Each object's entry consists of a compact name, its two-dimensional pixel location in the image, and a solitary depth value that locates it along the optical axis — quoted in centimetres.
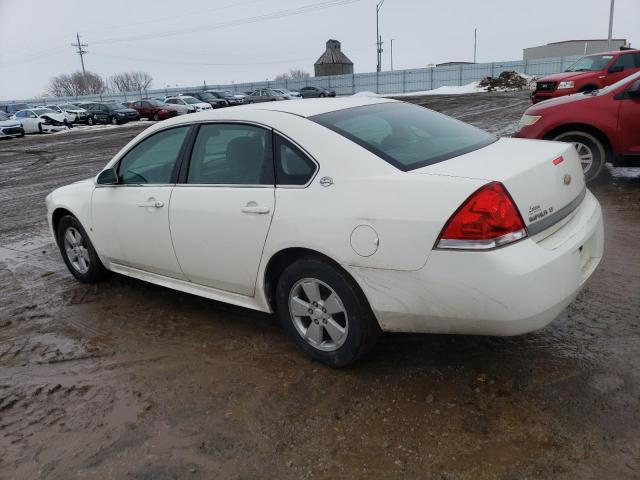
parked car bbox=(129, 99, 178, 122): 3406
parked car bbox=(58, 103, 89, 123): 3381
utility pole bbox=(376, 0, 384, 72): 5239
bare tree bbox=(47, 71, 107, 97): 11000
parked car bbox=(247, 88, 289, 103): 3841
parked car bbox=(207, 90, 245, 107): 4150
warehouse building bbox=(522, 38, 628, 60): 6962
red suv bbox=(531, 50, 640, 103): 1531
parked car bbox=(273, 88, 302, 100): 3962
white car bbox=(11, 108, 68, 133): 2856
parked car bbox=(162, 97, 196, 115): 3403
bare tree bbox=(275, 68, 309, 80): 12678
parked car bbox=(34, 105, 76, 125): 3219
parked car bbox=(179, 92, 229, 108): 3941
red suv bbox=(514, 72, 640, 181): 673
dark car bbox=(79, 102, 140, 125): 3331
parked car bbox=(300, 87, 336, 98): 4406
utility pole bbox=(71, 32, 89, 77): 8175
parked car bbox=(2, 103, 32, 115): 3838
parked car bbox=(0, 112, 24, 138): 2514
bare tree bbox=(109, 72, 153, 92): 12269
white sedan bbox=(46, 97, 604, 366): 261
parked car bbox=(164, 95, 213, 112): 3484
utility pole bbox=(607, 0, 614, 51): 3628
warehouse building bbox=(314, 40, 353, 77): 7825
